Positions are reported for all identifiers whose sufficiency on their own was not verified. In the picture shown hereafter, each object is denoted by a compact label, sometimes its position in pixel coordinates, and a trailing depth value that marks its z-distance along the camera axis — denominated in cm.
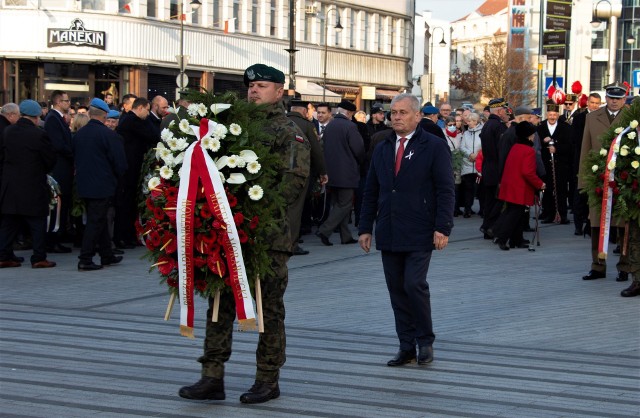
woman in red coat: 1600
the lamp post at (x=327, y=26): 5743
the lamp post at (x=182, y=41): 4003
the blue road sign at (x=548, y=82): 3731
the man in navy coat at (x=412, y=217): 843
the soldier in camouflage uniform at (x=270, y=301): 708
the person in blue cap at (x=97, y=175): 1384
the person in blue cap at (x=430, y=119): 1741
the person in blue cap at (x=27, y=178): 1387
